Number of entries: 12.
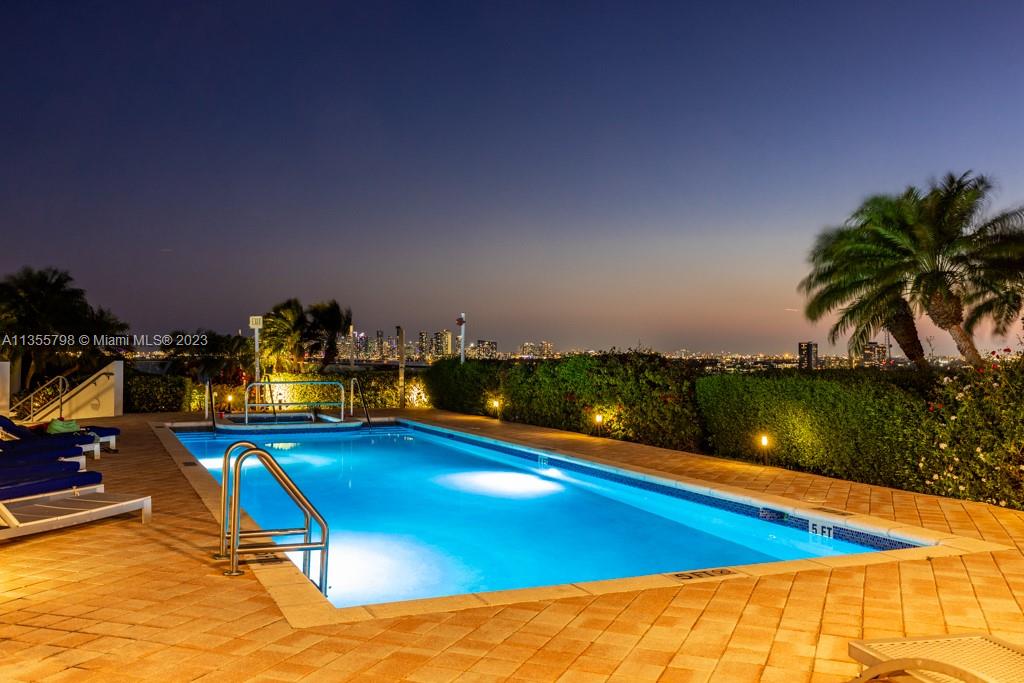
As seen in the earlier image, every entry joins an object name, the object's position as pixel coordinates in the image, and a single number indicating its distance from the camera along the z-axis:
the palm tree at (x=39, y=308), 18.72
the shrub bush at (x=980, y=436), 6.59
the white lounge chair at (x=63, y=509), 4.74
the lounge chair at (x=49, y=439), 6.97
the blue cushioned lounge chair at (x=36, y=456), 6.14
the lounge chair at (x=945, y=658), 1.92
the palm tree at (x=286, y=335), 26.62
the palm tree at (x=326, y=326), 28.27
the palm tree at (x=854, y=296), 15.23
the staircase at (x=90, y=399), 15.77
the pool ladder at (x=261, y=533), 4.29
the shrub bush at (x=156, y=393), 17.50
